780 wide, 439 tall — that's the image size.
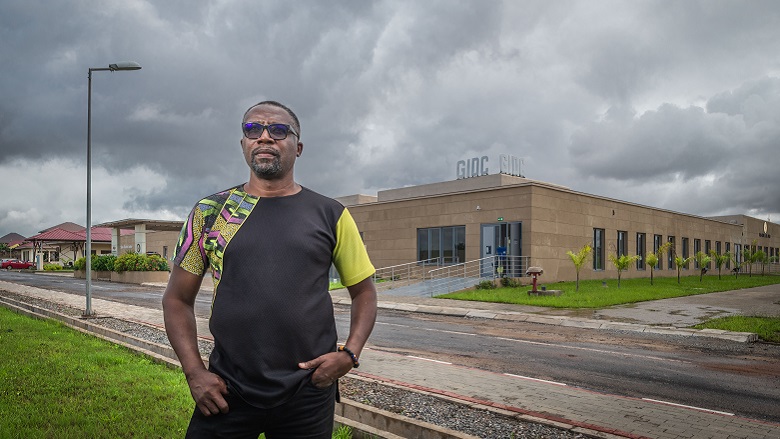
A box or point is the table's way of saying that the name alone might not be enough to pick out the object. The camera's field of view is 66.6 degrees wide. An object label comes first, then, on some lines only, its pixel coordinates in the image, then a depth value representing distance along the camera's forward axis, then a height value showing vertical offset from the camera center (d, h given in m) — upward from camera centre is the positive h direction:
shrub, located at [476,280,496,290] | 26.00 -2.00
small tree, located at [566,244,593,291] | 23.44 -0.69
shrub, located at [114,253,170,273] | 38.03 -1.63
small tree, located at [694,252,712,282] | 36.12 -1.20
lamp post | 15.73 +2.21
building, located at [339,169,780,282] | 29.00 +0.77
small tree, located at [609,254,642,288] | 25.09 -0.93
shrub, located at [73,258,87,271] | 43.14 -1.98
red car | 67.62 -3.16
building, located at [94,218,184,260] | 49.19 +0.18
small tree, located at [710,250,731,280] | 37.88 -1.19
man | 2.32 -0.26
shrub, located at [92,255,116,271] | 41.49 -1.79
